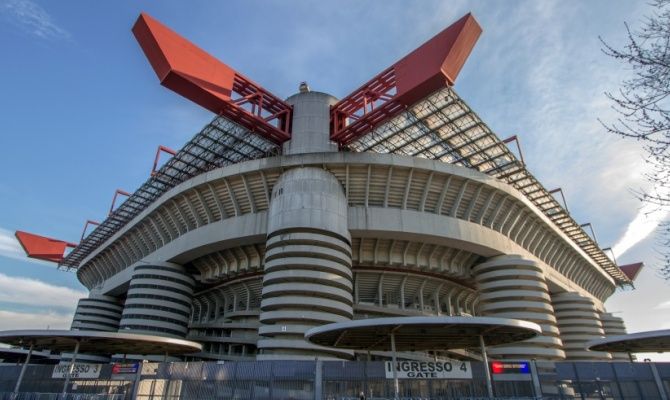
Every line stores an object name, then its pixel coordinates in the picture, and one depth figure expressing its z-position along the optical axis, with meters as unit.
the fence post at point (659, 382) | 20.73
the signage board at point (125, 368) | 22.12
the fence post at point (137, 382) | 21.39
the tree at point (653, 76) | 9.04
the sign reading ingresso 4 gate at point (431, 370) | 18.80
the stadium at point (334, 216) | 33.91
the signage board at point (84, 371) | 23.02
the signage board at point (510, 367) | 19.63
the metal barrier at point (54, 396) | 21.70
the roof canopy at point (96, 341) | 24.78
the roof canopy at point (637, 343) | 23.05
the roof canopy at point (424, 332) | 17.64
